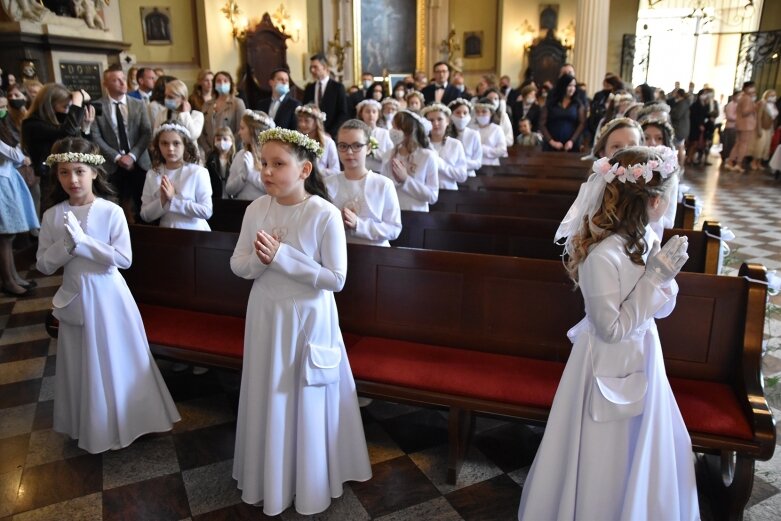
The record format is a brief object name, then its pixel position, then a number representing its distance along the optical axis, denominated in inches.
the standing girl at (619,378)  76.5
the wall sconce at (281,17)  599.2
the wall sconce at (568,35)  719.1
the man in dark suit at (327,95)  289.9
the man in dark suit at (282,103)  248.2
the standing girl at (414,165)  174.4
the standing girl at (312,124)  183.8
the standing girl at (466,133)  261.0
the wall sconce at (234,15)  552.4
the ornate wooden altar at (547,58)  709.9
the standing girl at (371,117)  240.1
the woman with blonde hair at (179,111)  229.9
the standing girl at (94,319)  109.6
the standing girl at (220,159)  208.7
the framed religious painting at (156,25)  527.5
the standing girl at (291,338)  91.4
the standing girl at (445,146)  215.3
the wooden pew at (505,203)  181.9
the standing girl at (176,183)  151.9
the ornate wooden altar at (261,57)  575.8
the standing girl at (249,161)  186.1
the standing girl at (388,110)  313.1
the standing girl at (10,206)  203.6
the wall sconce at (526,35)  721.0
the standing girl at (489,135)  295.1
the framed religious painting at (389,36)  701.9
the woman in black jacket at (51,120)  197.8
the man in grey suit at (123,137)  208.4
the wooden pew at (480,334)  95.1
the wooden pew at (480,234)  151.7
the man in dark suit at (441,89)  359.3
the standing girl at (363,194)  134.0
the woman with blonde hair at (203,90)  281.0
